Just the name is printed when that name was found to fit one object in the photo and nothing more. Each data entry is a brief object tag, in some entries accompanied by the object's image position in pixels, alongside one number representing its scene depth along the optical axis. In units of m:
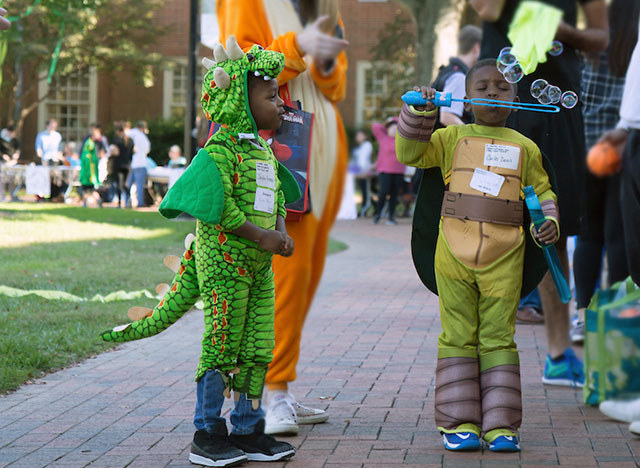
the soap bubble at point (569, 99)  7.70
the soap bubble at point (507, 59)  7.28
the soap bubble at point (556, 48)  8.11
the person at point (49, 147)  44.88
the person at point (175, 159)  45.68
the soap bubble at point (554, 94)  7.61
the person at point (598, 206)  10.52
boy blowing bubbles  7.48
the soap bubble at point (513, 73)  7.27
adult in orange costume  7.13
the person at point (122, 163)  42.57
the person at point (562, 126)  8.35
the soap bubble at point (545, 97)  7.64
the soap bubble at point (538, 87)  7.65
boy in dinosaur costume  6.71
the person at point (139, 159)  41.02
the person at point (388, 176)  24.81
